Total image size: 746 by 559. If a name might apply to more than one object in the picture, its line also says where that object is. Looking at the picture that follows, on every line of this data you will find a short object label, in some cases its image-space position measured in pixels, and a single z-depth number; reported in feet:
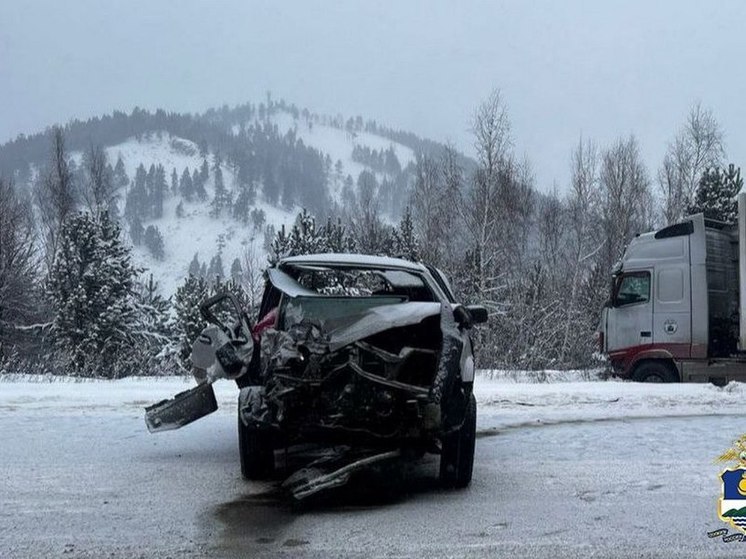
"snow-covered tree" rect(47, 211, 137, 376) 93.30
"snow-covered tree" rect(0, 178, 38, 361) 106.52
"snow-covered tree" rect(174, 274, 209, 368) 107.86
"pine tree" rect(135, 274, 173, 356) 104.06
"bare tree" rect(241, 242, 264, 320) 138.77
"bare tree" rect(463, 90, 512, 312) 102.58
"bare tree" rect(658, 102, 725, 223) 128.57
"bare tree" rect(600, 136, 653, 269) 134.31
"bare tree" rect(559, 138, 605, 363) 106.63
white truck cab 44.86
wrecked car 15.84
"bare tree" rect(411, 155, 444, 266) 122.83
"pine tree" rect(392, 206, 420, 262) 126.43
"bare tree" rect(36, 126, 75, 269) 140.62
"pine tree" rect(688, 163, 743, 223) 99.19
